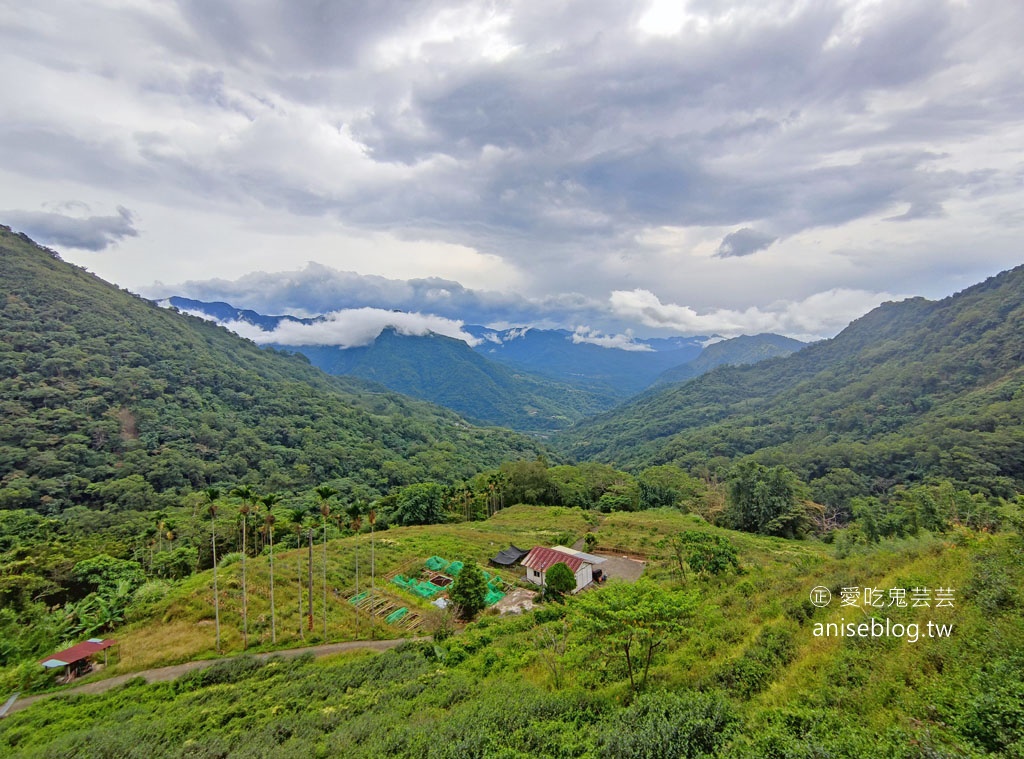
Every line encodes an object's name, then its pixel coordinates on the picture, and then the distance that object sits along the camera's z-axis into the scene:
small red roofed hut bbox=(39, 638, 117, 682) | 22.28
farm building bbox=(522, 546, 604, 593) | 34.78
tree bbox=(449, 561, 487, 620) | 27.66
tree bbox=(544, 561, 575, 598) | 29.91
